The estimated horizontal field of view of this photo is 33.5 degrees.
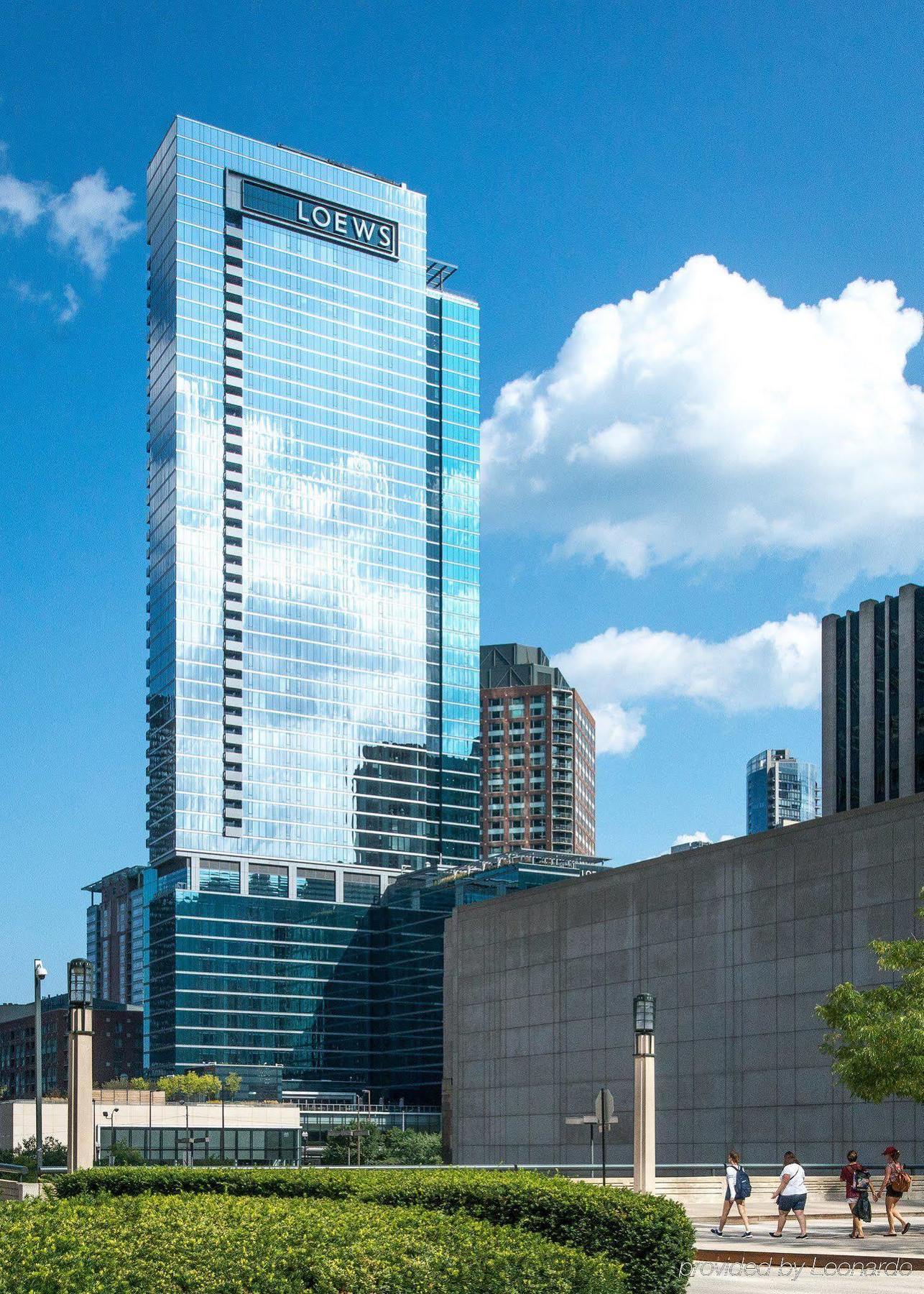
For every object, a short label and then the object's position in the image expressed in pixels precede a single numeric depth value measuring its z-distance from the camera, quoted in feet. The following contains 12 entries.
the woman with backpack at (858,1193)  101.86
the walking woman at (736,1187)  109.19
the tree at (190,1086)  563.07
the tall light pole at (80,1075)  104.17
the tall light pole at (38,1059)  142.20
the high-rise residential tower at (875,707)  445.37
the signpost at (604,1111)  118.85
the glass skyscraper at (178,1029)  652.89
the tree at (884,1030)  107.65
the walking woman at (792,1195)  103.59
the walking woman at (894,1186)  105.40
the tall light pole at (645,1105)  112.57
